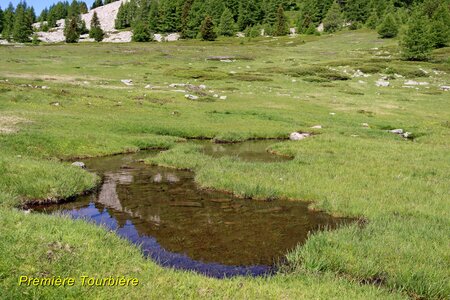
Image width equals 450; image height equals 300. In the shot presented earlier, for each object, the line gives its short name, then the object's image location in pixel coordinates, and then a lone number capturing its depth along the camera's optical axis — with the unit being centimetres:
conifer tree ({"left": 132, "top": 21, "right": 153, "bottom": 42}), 13975
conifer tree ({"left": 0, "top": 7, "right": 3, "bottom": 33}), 17412
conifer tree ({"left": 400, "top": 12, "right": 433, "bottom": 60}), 8656
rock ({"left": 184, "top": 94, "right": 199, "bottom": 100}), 4622
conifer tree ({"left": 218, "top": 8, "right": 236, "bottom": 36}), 15035
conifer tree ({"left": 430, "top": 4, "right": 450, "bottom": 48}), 10155
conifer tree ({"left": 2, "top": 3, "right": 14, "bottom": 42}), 15266
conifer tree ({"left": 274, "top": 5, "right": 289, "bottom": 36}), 15088
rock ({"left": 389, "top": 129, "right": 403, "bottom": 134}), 3556
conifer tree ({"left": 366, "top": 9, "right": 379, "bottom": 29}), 14425
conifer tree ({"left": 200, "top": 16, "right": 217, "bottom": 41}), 13675
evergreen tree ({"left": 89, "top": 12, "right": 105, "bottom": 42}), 15425
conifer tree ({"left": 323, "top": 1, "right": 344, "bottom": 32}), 15388
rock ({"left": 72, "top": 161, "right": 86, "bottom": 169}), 2142
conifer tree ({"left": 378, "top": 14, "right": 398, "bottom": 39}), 11894
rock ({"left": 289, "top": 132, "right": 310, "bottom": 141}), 3164
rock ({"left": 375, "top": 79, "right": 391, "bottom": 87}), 6358
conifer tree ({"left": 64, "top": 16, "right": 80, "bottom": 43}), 14388
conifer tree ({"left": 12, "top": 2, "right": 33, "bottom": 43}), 14338
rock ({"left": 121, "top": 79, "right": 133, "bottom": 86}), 5259
